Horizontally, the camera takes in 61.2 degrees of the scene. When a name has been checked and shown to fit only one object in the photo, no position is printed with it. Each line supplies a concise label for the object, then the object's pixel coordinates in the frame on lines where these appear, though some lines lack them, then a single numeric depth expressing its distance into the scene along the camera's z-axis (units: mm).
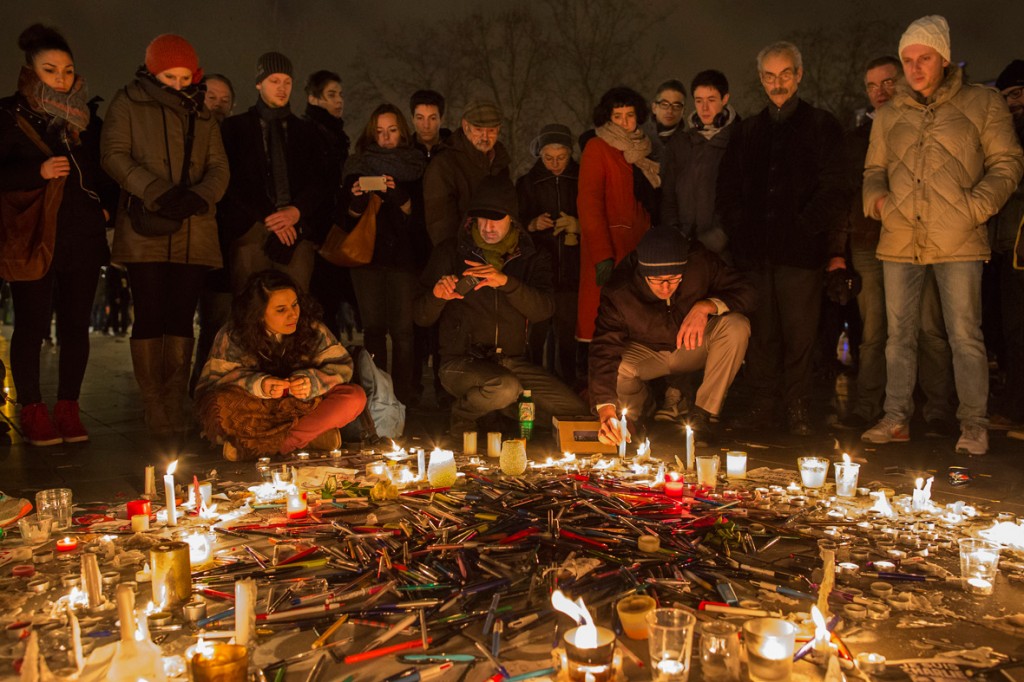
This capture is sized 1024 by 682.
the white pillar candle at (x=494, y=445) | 5949
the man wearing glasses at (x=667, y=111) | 7598
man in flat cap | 7156
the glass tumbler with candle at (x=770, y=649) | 2568
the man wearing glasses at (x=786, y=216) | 6441
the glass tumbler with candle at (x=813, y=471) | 4895
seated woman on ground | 5844
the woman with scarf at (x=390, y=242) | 7148
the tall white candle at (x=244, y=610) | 2883
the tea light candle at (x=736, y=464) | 5145
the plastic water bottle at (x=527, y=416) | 6438
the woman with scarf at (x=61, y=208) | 5980
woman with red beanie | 6098
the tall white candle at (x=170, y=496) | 4156
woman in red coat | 6977
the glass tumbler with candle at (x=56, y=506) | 4207
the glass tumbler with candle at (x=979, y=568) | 3412
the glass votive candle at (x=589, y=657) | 2510
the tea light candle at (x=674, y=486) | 4637
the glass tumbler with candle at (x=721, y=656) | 2668
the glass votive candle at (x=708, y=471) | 4949
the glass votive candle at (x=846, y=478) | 4758
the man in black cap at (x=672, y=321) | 5969
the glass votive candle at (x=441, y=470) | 5004
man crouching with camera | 6461
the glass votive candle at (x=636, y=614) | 2941
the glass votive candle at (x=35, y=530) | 4051
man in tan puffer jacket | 5742
